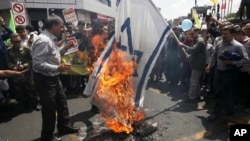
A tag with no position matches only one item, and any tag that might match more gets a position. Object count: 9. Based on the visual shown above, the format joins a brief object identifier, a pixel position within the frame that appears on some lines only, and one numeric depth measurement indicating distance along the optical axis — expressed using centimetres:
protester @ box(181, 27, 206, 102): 464
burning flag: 298
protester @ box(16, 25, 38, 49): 500
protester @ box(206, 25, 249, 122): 353
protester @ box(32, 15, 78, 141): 293
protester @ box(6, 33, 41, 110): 450
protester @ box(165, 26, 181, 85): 624
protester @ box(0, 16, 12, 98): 445
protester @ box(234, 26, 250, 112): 408
